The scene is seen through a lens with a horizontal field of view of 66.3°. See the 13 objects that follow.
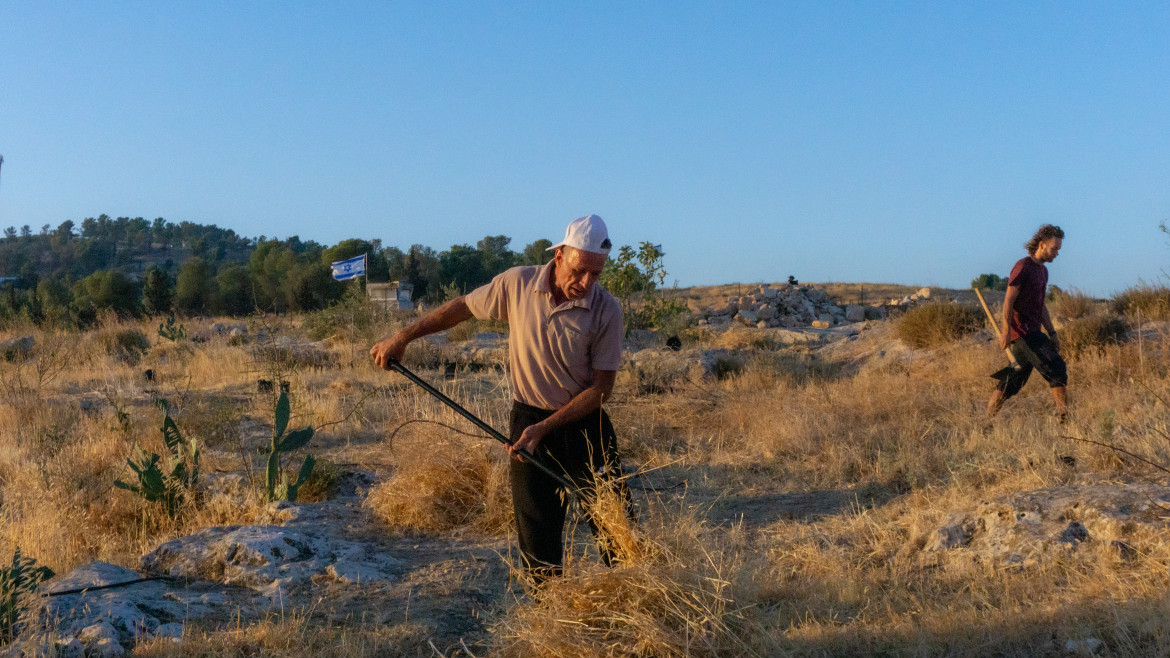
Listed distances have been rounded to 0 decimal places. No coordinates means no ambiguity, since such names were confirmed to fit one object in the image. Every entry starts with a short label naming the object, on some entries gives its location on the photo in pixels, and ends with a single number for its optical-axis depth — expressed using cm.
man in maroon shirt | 738
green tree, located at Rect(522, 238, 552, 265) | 3171
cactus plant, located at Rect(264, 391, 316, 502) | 600
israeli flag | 1419
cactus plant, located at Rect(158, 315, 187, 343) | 1172
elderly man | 381
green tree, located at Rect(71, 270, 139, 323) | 3462
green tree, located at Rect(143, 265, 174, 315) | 3678
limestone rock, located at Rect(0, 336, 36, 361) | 1605
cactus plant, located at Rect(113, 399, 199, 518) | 598
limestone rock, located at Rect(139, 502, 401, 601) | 477
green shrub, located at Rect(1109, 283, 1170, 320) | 1273
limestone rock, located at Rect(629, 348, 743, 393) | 1038
